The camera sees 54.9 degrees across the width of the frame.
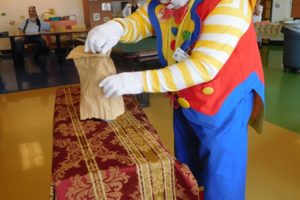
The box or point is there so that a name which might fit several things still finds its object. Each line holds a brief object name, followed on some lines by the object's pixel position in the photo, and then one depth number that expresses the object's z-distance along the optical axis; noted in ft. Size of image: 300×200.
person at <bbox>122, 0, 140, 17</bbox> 21.73
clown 2.60
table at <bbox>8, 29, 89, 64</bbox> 20.06
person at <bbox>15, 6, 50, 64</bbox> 21.89
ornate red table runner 2.55
